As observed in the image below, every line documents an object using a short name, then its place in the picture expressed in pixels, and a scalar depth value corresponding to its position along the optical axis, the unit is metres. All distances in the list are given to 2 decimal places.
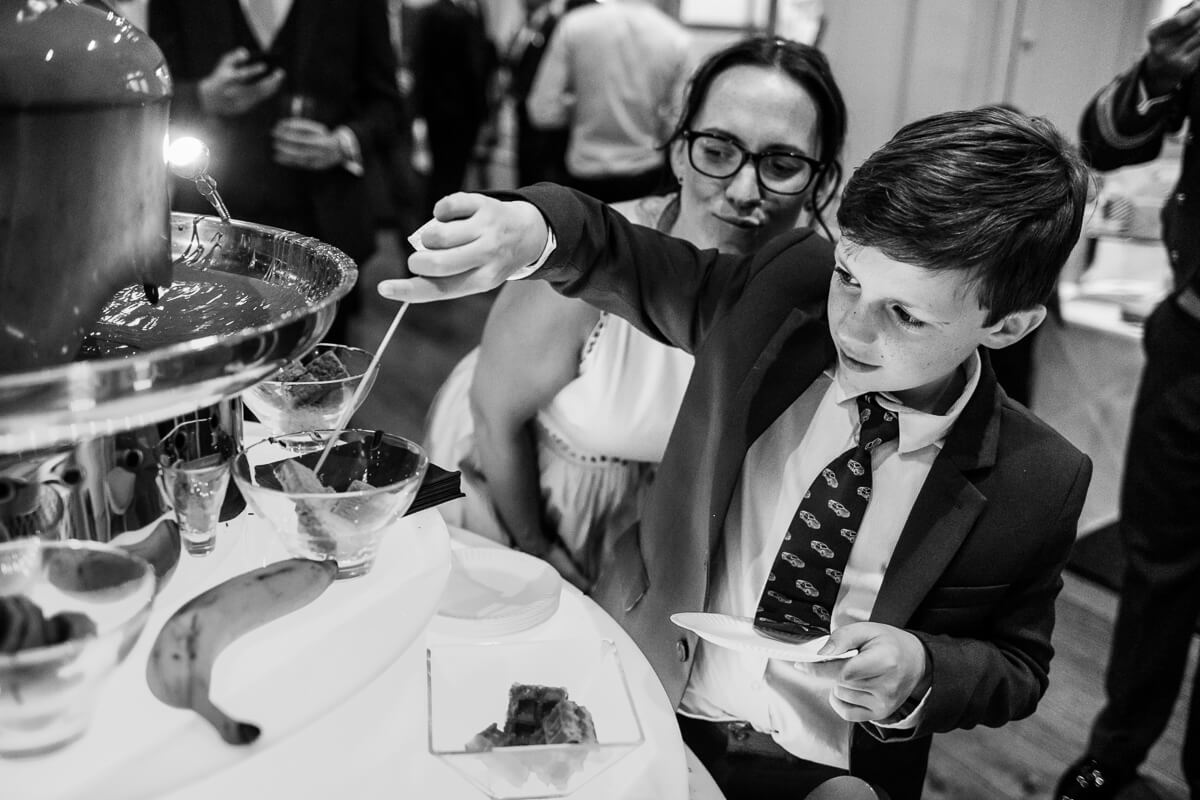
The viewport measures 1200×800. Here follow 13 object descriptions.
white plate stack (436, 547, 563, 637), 1.27
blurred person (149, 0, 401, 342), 2.66
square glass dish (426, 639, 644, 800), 1.01
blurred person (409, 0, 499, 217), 6.10
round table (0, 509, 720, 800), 0.76
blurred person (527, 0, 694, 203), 4.86
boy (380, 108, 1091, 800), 1.23
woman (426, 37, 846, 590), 1.83
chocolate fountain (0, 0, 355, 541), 0.68
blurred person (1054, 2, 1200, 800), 2.30
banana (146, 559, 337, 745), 0.79
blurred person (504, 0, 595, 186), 5.48
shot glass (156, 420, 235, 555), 1.04
